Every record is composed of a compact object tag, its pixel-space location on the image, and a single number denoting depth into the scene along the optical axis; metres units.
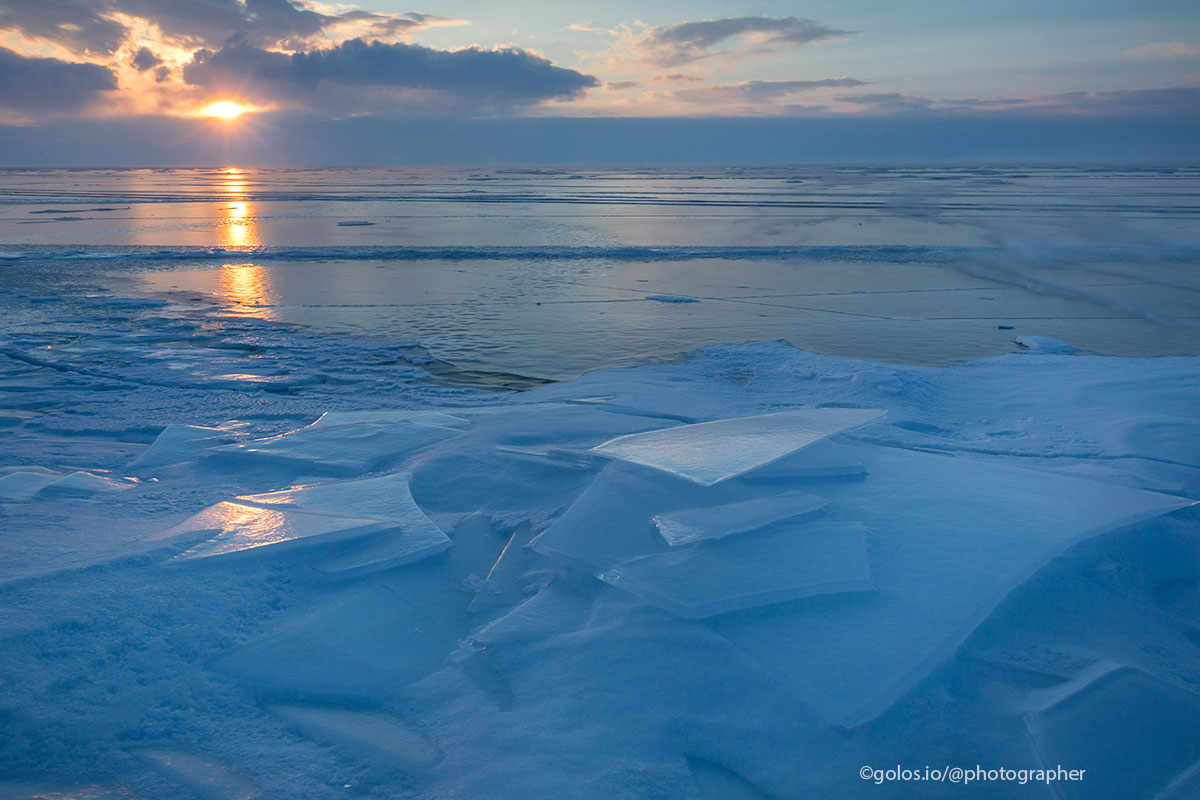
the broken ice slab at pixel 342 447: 3.20
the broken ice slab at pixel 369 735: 1.69
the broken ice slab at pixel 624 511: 2.34
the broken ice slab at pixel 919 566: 1.88
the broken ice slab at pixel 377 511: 2.38
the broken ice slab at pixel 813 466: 2.74
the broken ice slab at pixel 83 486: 2.84
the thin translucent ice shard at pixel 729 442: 2.70
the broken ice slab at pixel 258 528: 2.33
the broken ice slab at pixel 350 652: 1.91
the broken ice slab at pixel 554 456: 3.14
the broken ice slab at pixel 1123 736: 1.63
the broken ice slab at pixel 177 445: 3.29
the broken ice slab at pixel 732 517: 2.31
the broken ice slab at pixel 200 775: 1.58
